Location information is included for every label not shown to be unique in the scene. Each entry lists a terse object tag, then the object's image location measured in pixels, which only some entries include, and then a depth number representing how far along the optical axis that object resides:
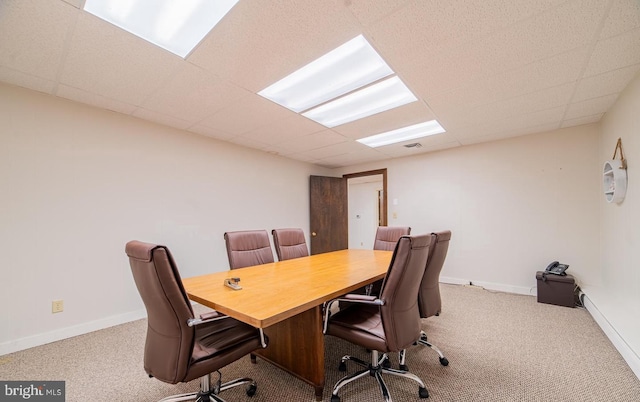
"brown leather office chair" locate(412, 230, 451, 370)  1.85
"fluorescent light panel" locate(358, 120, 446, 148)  3.32
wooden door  5.28
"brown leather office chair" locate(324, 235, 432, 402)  1.40
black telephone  3.20
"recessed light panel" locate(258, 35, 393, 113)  1.85
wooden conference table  1.28
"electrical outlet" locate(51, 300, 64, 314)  2.39
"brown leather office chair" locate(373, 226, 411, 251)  3.30
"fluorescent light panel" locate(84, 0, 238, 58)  1.42
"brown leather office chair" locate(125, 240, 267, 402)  1.13
